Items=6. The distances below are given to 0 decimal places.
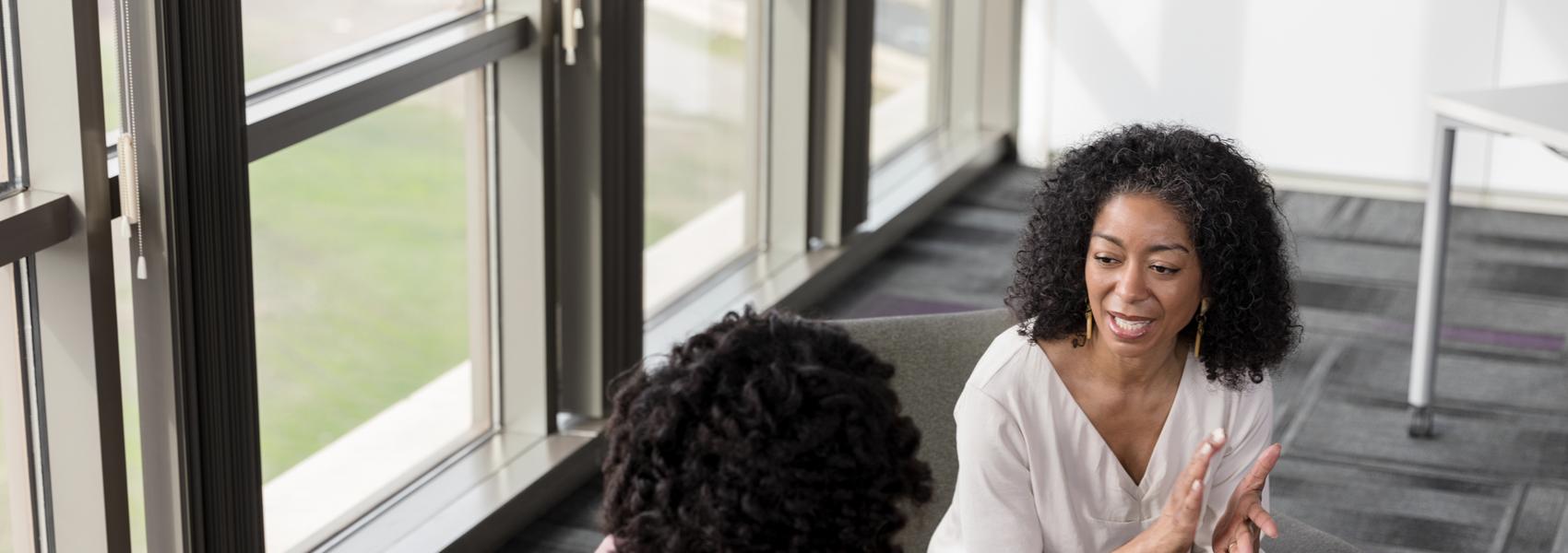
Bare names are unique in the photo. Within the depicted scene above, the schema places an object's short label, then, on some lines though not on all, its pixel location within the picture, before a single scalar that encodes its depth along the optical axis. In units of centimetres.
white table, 316
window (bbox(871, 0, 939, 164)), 520
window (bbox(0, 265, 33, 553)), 211
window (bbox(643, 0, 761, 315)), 383
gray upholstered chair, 206
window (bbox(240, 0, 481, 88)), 245
